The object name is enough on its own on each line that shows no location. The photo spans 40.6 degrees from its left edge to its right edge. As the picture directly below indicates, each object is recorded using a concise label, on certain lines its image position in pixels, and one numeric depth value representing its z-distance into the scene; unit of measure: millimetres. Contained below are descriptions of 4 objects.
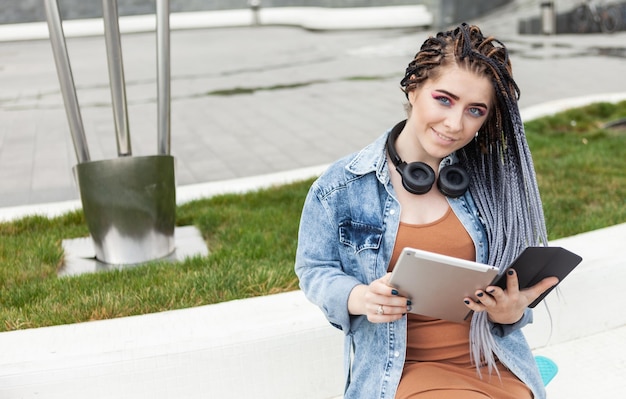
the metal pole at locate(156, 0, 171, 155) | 4152
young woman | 2096
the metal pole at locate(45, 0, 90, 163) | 3910
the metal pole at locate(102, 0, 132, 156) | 4012
